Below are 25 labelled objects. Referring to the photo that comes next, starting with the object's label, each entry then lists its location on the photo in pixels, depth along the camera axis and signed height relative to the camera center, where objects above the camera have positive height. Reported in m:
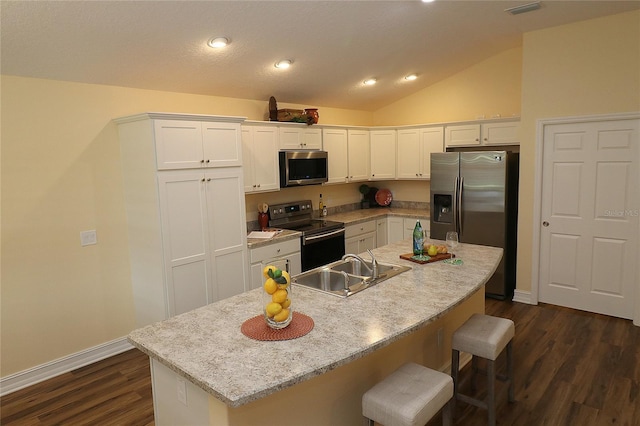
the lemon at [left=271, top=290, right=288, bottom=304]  1.89 -0.56
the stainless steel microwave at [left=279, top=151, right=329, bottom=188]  4.82 +0.05
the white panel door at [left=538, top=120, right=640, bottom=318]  4.07 -0.54
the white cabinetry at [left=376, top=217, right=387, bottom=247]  5.87 -0.88
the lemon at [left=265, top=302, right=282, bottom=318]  1.90 -0.62
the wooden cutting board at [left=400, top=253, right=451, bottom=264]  2.99 -0.65
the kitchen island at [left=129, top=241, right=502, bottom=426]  1.63 -0.75
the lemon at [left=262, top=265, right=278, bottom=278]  1.91 -0.45
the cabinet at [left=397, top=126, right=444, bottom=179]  5.62 +0.26
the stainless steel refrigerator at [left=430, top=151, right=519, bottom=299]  4.69 -0.38
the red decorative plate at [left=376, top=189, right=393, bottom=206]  6.52 -0.44
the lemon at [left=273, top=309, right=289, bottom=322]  1.92 -0.65
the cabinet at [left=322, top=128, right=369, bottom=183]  5.50 +0.24
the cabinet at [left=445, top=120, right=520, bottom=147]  5.00 +0.41
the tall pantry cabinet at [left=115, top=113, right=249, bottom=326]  3.46 -0.29
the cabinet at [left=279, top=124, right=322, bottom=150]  4.87 +0.42
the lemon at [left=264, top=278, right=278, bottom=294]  1.88 -0.51
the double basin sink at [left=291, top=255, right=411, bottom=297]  2.62 -0.69
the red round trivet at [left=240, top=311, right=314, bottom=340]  1.90 -0.73
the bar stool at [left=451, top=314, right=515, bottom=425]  2.49 -1.09
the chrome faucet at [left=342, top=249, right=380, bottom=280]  2.67 -0.64
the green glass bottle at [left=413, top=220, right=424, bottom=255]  3.06 -0.52
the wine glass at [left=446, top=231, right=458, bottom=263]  3.20 -0.55
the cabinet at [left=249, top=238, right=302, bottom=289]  4.25 -0.86
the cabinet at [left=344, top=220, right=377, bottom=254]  5.36 -0.88
